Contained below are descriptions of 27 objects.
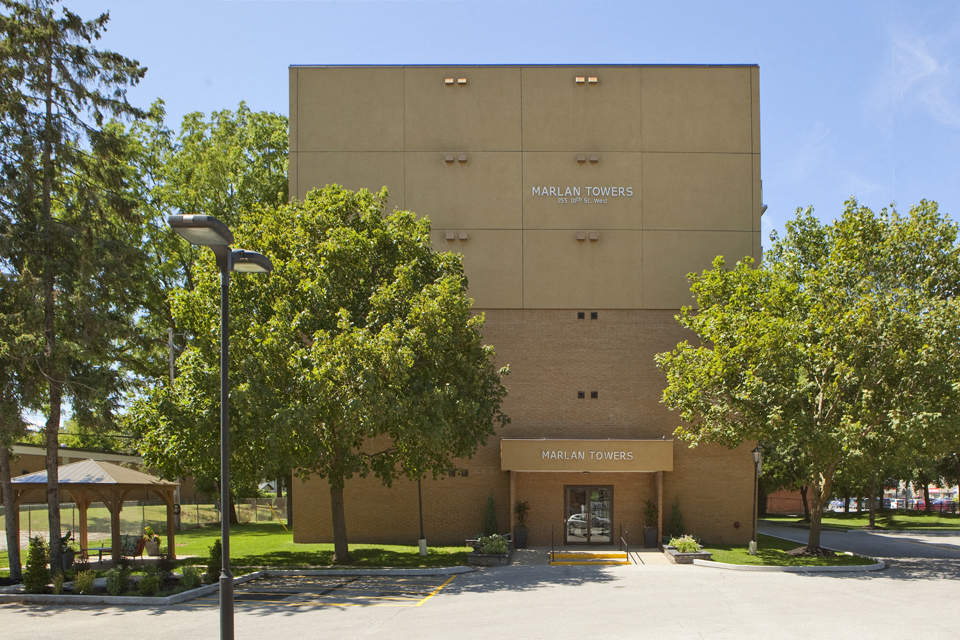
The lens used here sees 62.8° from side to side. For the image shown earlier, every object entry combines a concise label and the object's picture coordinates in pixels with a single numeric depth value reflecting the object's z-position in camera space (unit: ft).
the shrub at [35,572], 62.64
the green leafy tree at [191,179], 116.78
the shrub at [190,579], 63.52
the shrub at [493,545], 81.12
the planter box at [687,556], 83.87
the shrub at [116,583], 61.77
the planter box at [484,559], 80.69
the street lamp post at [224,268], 33.22
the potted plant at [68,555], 73.82
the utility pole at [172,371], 110.22
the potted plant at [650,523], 96.48
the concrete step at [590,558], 85.87
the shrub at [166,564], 75.64
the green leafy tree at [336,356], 70.69
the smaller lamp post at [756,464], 87.62
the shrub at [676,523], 96.32
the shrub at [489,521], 96.12
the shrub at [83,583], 61.87
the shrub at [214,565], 67.36
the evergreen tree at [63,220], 67.31
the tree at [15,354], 64.54
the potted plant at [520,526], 96.07
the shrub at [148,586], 60.90
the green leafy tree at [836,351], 78.48
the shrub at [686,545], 84.89
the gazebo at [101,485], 74.74
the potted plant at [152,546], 88.99
